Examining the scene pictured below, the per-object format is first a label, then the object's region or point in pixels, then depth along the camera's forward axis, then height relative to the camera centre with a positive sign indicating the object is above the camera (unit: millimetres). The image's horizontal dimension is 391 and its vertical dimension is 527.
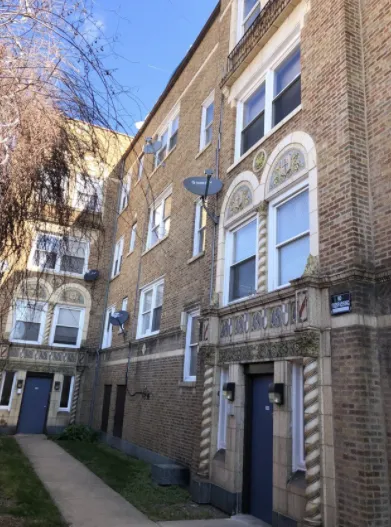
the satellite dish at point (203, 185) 10031 +4612
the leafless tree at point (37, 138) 4359 +2674
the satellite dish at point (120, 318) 16484 +2597
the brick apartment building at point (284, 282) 5750 +2020
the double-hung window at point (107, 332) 19375 +2480
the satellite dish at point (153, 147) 15017 +8232
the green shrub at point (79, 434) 16953 -1723
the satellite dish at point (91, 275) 20828 +5137
